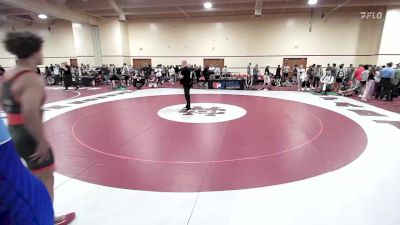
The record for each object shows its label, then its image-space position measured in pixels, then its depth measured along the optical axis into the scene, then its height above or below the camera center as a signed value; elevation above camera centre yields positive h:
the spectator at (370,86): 9.98 -1.19
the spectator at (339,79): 11.92 -1.08
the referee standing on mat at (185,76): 7.42 -0.59
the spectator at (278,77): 16.30 -1.38
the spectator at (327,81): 11.47 -1.14
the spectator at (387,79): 9.62 -0.90
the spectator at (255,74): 16.00 -1.14
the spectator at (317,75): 13.89 -1.05
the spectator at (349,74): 13.59 -0.97
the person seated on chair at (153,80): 15.23 -1.66
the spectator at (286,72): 17.16 -1.09
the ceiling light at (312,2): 14.74 +3.24
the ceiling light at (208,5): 15.85 +3.30
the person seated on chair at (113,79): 14.11 -1.29
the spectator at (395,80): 9.81 -0.93
